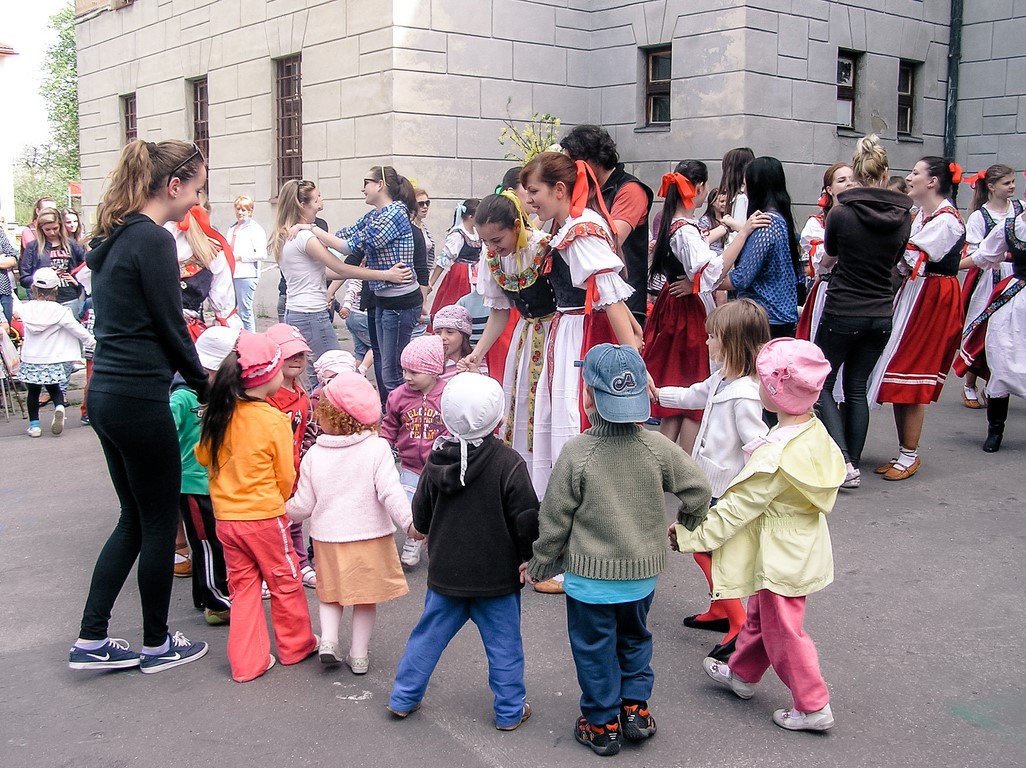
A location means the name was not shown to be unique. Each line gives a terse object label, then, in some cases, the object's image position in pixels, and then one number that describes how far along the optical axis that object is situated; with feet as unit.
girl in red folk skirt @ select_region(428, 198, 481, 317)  26.99
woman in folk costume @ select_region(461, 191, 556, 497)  15.65
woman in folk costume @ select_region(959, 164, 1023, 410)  24.98
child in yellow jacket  11.01
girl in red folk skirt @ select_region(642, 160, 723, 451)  19.20
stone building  42.04
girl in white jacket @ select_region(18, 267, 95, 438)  28.17
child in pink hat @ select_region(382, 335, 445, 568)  16.38
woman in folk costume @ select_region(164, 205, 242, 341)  18.75
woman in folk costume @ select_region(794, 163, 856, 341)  23.20
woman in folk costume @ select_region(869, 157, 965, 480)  22.13
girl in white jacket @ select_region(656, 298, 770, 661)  13.26
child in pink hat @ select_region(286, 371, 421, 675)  12.69
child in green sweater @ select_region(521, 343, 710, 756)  10.47
